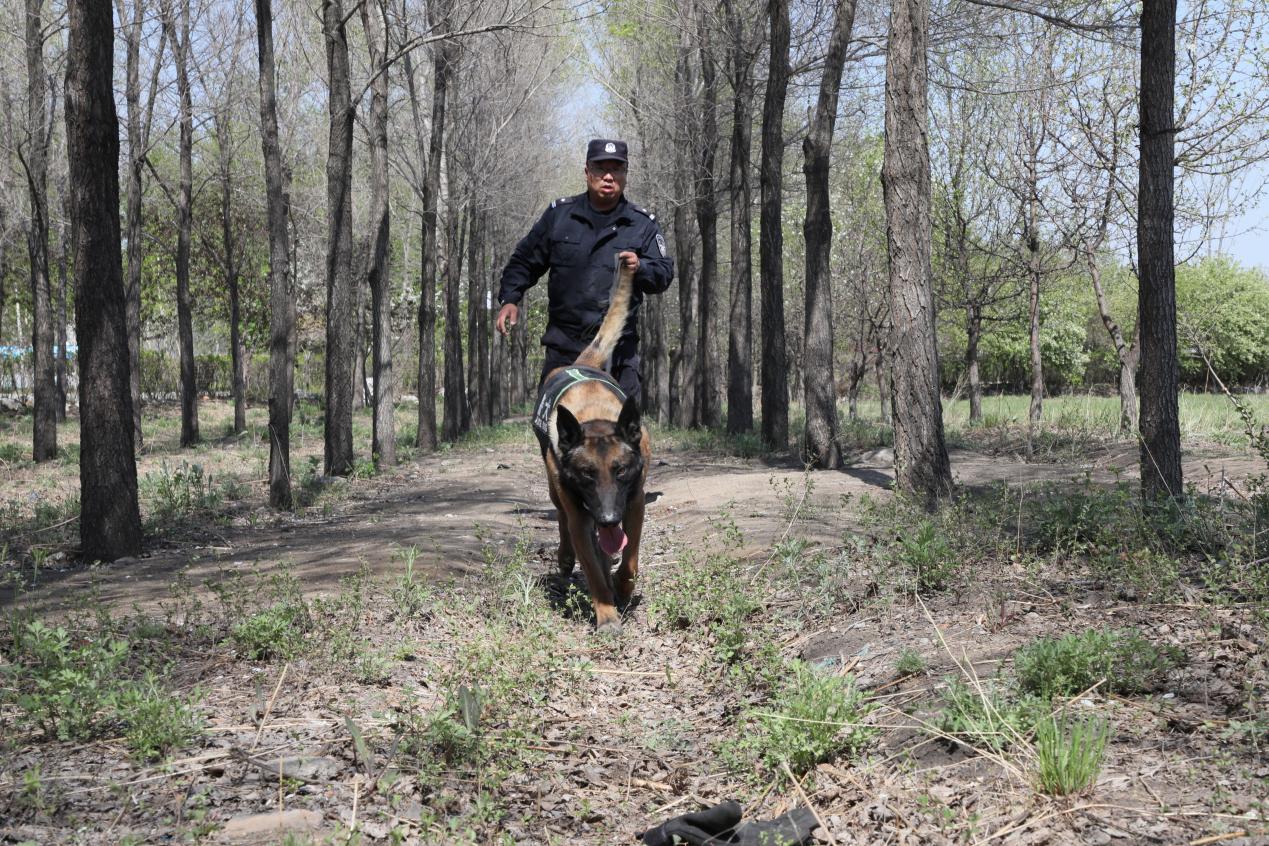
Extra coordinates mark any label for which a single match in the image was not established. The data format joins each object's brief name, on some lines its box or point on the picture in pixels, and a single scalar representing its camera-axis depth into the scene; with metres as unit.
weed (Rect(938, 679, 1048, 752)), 3.21
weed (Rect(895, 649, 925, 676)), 4.02
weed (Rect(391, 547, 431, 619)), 5.55
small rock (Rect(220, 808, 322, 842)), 2.83
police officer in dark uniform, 6.93
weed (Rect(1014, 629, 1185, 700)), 3.50
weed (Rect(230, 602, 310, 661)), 4.59
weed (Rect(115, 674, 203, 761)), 3.35
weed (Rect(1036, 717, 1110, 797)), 2.83
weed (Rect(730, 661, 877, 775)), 3.51
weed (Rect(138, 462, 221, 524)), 10.46
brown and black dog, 5.37
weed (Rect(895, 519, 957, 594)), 5.29
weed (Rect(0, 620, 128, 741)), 3.47
